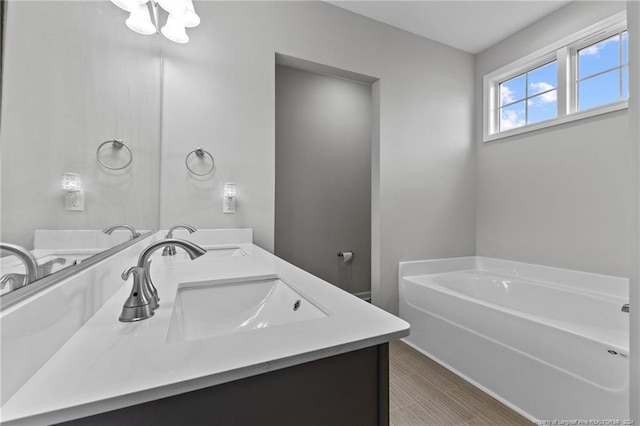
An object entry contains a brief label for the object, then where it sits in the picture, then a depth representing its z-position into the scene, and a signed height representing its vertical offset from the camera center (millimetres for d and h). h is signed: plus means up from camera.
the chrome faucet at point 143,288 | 576 -162
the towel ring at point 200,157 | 1762 +388
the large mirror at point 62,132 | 345 +142
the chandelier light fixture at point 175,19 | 1311 +1105
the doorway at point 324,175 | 2869 +479
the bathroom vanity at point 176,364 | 344 -219
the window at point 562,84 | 2012 +1182
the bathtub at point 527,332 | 1229 -649
